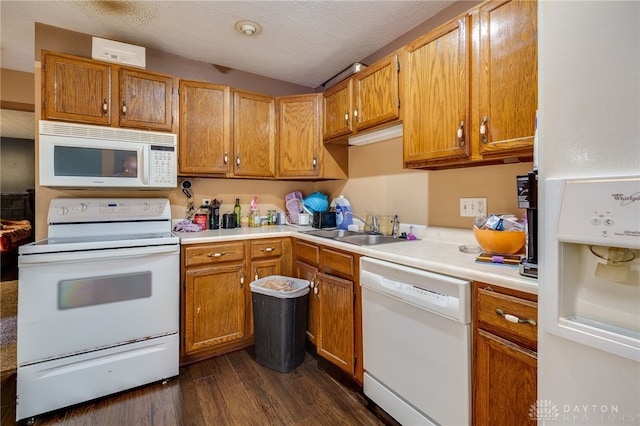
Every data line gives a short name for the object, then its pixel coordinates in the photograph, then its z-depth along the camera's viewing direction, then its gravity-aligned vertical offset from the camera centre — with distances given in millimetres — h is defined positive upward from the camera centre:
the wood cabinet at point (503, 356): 983 -523
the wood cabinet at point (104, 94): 1906 +825
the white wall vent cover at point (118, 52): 2041 +1144
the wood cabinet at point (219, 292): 2033 -597
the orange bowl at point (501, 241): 1346 -136
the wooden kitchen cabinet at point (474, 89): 1263 +614
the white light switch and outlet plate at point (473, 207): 1702 +29
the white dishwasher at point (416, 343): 1167 -609
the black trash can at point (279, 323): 1970 -780
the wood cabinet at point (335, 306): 1737 -618
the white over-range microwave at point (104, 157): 1852 +371
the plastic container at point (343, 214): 2660 -24
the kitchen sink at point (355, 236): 2162 -197
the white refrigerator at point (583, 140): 639 +173
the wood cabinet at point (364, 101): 1867 +816
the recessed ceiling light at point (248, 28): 2043 +1327
